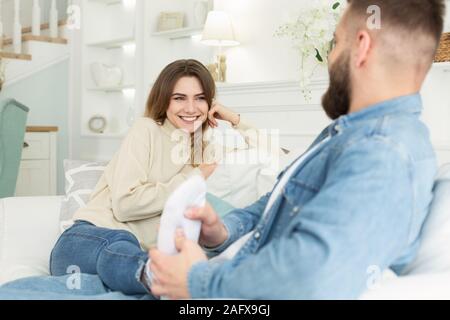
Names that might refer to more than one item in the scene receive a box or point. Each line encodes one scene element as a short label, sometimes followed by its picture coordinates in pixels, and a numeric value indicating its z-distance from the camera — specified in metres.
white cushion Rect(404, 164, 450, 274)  1.11
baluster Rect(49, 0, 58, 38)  5.11
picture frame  4.30
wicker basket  2.51
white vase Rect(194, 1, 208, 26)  4.07
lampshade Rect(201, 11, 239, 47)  3.61
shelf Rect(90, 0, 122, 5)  5.06
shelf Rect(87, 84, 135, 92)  4.69
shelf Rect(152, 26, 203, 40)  4.09
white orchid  2.56
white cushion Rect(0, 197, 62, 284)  1.95
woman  1.58
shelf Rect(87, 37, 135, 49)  4.63
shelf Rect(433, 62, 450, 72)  2.51
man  0.87
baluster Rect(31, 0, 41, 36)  5.01
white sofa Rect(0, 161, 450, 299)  0.99
